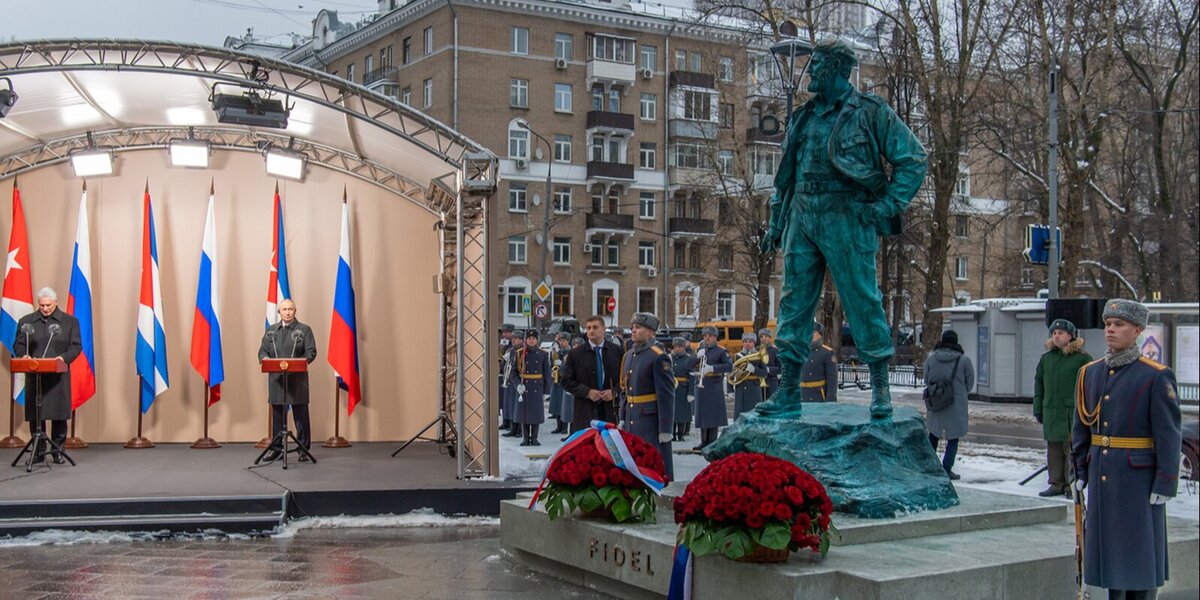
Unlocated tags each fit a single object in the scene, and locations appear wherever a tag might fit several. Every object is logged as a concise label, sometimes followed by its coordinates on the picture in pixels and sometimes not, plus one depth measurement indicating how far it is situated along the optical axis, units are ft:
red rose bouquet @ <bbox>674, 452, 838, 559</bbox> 20.06
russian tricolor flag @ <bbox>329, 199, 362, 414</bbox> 48.42
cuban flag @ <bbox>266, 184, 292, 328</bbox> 48.44
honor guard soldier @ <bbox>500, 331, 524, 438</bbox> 60.75
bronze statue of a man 26.30
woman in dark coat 42.06
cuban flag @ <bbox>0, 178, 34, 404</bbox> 45.85
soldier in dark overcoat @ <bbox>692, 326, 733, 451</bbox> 55.62
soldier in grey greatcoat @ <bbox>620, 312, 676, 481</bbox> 36.78
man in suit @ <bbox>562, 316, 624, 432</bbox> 40.92
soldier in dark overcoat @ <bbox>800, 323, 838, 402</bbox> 49.93
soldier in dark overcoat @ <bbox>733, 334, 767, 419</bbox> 55.72
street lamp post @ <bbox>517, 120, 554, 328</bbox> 129.18
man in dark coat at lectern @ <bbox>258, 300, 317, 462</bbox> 44.24
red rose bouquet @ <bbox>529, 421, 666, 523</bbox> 25.41
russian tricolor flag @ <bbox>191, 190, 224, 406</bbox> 48.01
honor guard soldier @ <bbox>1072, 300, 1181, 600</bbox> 19.92
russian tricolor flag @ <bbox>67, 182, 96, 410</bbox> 47.09
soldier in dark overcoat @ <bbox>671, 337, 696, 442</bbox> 59.31
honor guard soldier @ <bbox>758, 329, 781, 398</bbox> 55.93
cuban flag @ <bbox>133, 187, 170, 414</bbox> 47.44
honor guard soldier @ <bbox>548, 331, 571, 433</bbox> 63.62
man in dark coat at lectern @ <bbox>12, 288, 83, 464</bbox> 42.47
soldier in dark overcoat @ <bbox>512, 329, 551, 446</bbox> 57.00
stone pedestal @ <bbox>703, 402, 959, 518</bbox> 24.72
